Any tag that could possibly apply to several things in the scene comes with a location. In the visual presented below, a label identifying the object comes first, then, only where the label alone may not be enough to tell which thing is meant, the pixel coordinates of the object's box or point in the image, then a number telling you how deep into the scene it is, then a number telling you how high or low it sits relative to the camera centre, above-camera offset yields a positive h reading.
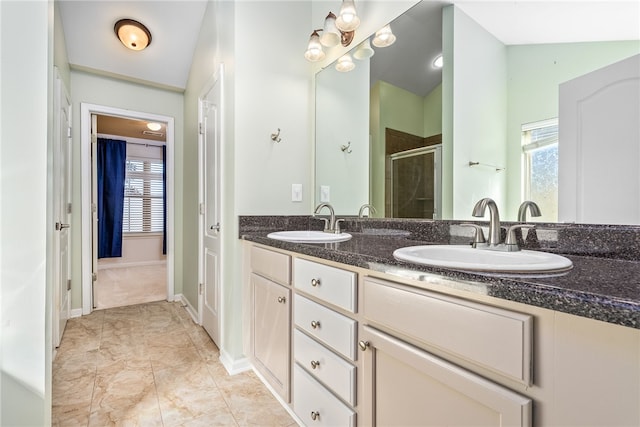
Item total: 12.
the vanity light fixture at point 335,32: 1.64 +1.03
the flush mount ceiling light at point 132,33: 2.51 +1.47
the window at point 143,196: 5.29 +0.26
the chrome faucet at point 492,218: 0.98 -0.02
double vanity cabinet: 0.51 -0.32
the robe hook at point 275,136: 1.95 +0.47
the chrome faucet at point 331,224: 1.77 -0.08
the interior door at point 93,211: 2.97 +0.00
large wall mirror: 1.04 +0.46
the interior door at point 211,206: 2.08 +0.04
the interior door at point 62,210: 2.02 +0.00
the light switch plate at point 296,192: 2.05 +0.13
